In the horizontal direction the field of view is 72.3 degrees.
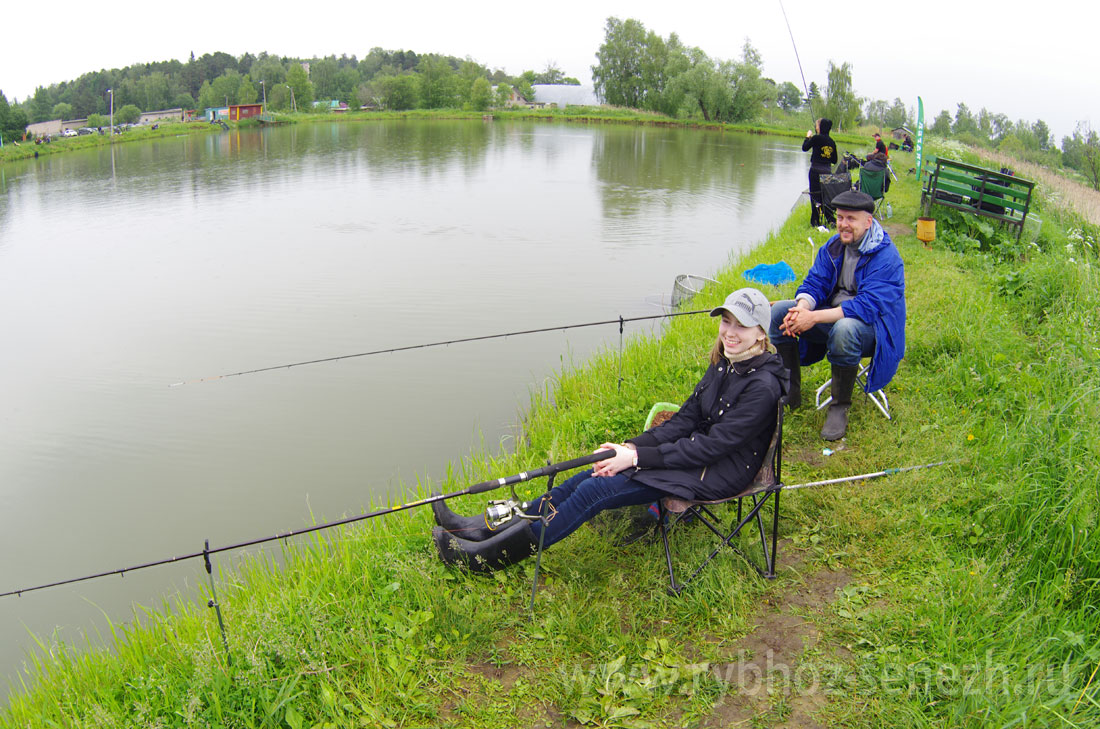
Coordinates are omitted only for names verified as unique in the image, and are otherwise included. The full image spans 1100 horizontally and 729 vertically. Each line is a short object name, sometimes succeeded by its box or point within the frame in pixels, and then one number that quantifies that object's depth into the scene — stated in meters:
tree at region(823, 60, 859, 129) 47.59
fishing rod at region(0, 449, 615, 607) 2.94
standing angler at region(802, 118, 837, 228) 11.20
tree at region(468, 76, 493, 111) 78.81
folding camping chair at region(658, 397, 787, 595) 3.22
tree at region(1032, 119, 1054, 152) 82.17
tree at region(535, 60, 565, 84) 135.25
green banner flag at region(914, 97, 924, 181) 13.69
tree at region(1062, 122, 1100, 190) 34.41
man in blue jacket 4.38
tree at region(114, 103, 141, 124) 80.45
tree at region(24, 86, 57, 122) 108.32
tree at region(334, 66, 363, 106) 120.37
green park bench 8.90
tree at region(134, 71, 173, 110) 111.69
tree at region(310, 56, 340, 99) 118.06
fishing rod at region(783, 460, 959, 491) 3.72
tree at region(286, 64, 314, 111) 87.94
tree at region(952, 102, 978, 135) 79.67
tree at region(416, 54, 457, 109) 83.88
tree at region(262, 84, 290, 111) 87.23
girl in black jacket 3.21
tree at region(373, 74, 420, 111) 82.62
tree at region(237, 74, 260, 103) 96.62
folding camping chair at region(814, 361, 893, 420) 4.62
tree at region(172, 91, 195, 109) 112.81
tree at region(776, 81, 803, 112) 105.50
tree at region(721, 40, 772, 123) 58.93
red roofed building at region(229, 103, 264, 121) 68.69
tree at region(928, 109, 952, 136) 63.48
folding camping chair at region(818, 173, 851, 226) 10.22
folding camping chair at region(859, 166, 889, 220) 11.41
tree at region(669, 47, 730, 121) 59.62
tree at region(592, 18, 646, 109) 75.19
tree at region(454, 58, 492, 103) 84.94
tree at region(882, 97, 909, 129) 54.53
